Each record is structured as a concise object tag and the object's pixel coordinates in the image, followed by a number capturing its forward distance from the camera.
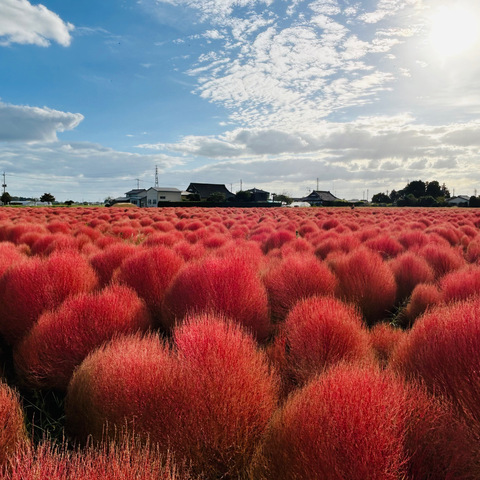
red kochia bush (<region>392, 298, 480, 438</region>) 1.75
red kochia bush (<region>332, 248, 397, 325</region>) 4.17
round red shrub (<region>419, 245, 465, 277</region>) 5.50
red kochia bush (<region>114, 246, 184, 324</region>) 3.85
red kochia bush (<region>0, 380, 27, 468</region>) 1.63
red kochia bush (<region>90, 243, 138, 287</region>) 4.88
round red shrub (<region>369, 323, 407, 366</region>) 2.76
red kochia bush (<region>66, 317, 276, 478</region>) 1.51
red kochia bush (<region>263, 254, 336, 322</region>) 3.89
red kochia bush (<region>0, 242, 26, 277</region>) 4.57
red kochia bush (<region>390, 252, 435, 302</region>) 4.88
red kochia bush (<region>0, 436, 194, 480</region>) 0.97
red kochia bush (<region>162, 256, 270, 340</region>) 3.11
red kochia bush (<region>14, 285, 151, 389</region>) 2.54
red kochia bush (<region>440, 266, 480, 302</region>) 3.57
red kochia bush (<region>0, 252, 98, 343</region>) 3.31
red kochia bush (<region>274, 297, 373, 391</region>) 2.29
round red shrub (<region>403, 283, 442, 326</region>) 3.80
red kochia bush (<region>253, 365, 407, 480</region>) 1.16
